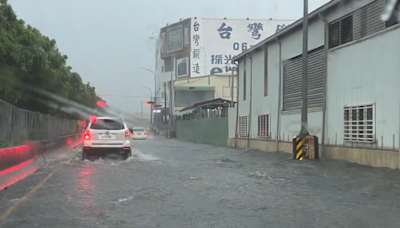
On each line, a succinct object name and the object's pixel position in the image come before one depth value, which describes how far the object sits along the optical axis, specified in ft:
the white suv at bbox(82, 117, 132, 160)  57.72
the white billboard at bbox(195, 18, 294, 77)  259.80
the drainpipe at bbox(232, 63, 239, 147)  106.83
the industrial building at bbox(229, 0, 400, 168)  48.42
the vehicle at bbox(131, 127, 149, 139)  156.46
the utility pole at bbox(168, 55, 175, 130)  211.22
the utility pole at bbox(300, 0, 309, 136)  60.13
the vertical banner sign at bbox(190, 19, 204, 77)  259.19
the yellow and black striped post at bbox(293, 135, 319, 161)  59.82
